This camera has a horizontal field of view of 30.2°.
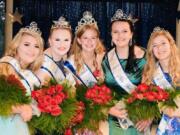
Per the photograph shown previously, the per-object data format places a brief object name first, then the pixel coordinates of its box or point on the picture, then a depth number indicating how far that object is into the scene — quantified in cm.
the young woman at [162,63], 224
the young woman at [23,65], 199
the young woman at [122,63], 228
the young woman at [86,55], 239
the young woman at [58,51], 232
